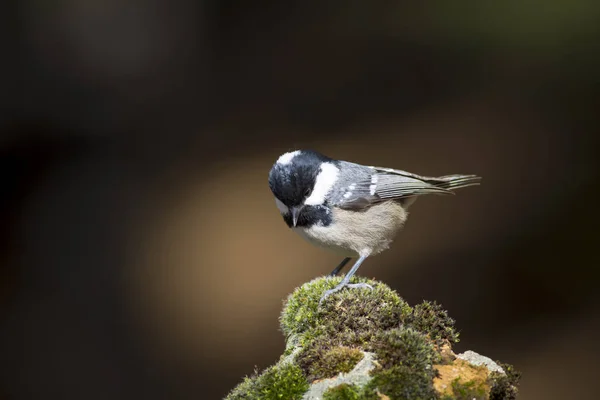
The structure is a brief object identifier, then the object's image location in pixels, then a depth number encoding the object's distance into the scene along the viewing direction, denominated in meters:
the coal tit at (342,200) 6.32
